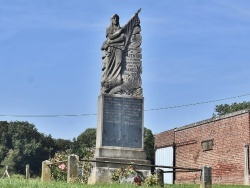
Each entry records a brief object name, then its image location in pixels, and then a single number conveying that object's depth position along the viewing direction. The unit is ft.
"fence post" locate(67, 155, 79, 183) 46.52
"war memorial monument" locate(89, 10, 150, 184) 59.41
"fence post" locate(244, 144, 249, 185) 91.70
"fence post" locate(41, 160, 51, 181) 59.57
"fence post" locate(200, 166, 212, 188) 44.19
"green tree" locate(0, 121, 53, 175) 256.52
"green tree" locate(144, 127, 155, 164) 208.77
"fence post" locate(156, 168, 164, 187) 50.45
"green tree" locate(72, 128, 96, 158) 255.09
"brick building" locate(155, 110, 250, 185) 95.03
